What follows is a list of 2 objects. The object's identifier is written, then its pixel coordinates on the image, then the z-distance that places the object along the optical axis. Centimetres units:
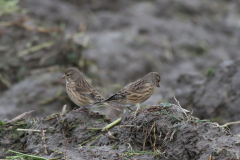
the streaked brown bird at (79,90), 1546
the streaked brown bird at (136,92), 1459
